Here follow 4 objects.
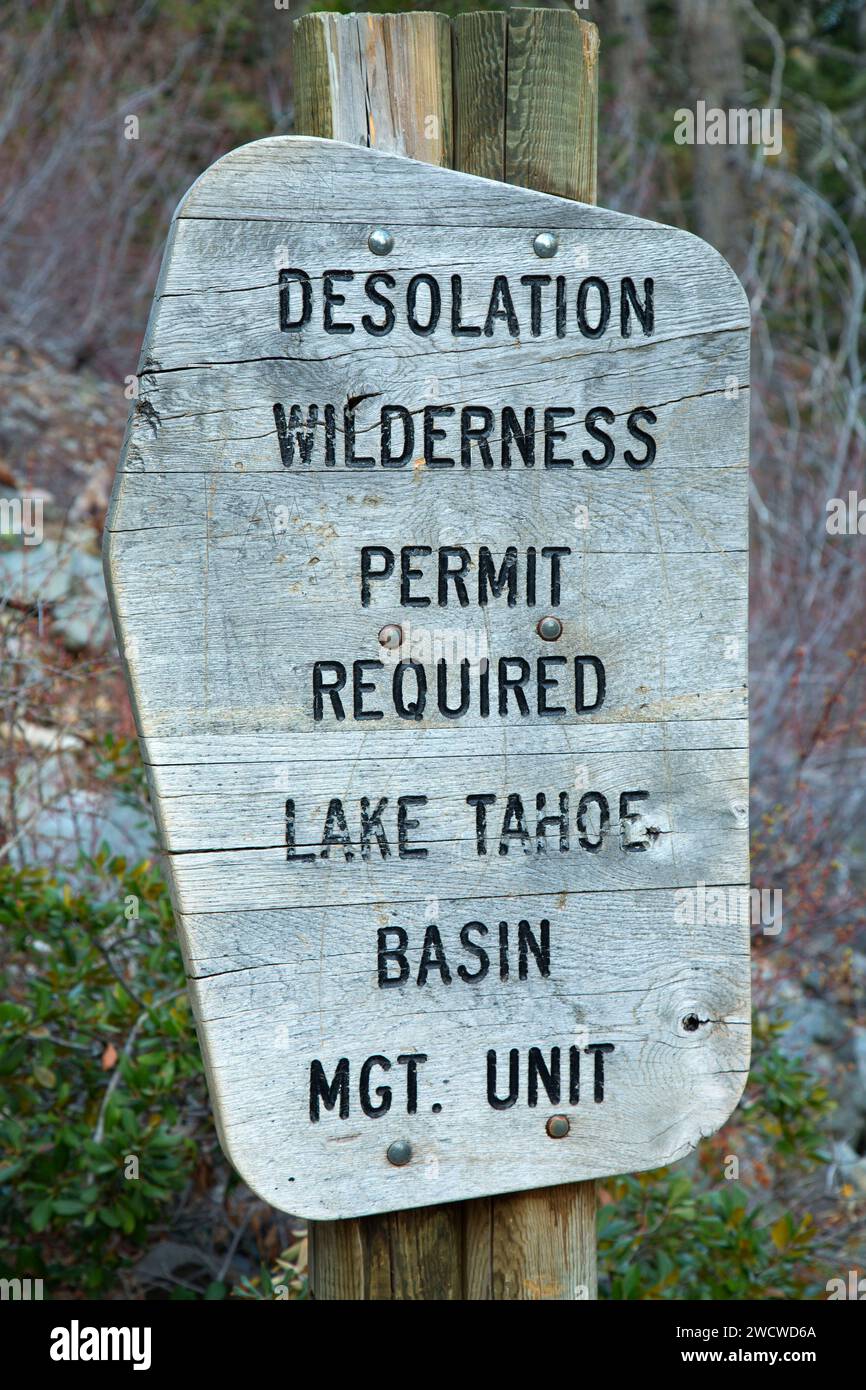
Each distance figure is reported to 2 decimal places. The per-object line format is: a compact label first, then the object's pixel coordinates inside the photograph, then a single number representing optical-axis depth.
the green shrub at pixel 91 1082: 2.99
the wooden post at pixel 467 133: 2.61
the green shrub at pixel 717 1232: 3.03
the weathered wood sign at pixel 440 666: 2.56
